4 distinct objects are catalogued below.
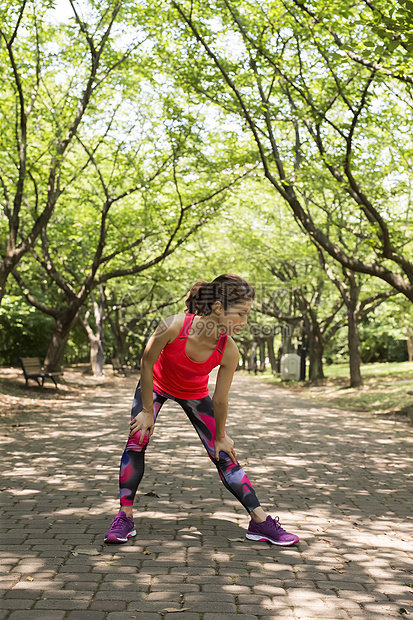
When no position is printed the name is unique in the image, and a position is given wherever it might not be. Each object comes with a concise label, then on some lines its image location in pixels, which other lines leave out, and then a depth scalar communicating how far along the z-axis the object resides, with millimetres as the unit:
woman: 4367
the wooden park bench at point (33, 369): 16980
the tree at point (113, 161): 15641
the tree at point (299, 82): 12289
